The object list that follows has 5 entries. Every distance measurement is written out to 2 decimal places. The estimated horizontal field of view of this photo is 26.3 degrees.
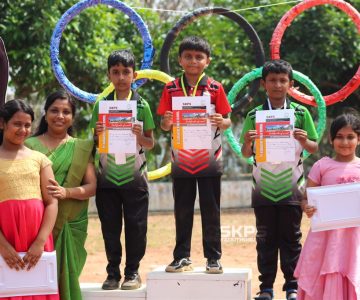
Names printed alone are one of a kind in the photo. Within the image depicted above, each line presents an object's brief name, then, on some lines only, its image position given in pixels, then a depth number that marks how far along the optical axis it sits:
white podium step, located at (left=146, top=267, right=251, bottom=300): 5.62
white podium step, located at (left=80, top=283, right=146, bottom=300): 5.63
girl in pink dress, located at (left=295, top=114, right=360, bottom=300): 5.17
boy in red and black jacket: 5.79
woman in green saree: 5.42
